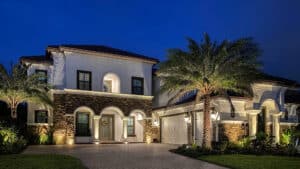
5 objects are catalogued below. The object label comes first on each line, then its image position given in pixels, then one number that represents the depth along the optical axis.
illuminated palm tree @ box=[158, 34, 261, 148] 13.58
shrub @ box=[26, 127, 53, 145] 17.83
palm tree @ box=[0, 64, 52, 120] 16.35
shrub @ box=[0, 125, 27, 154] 12.55
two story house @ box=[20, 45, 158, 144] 18.42
